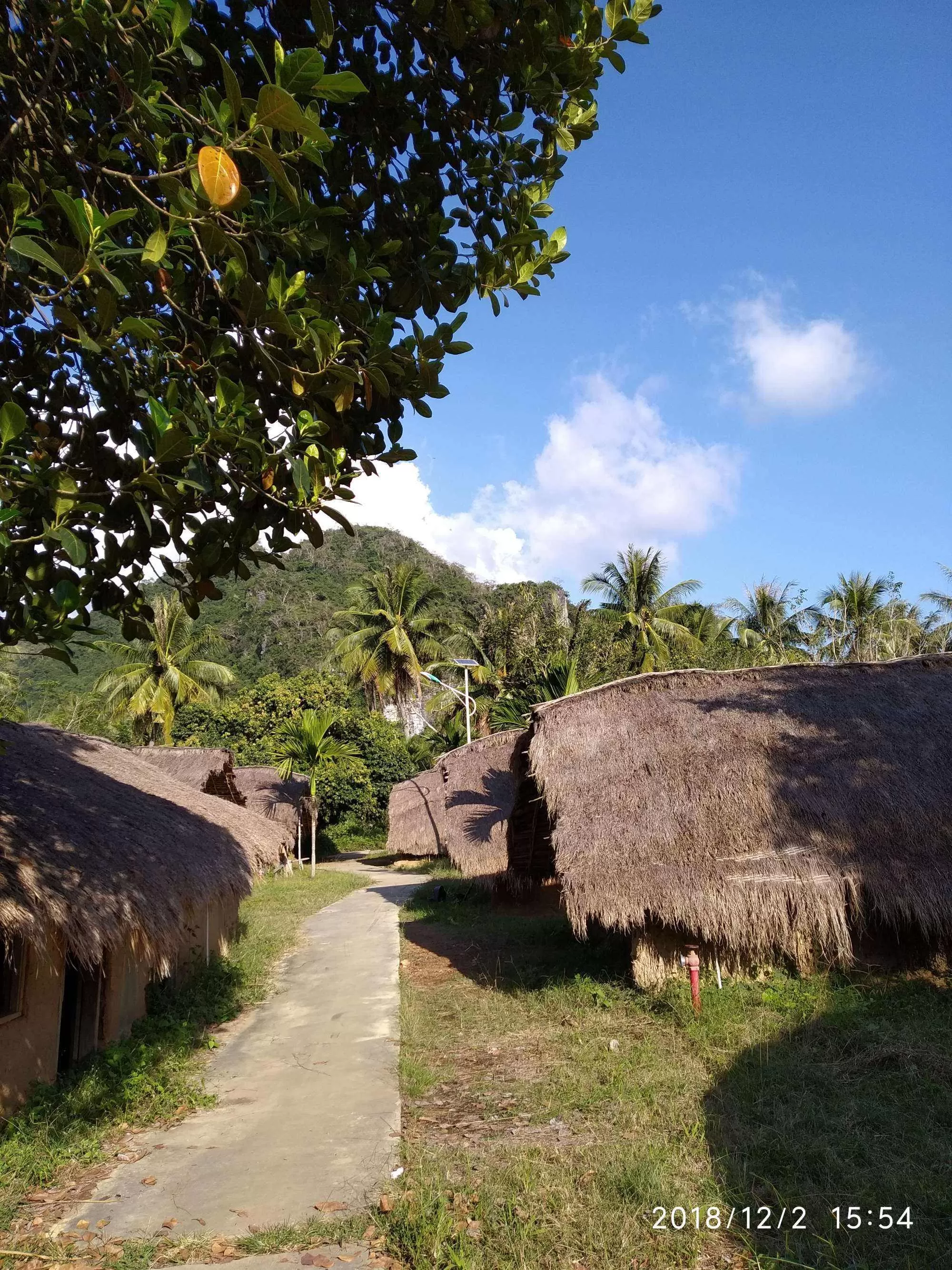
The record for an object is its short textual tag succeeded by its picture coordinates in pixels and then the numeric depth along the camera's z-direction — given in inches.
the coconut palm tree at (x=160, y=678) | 1184.8
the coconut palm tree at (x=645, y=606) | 1221.7
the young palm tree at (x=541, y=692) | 633.0
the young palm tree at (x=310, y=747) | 1004.6
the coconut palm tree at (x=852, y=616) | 1282.0
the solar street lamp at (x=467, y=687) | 842.5
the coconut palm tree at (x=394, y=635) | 1403.8
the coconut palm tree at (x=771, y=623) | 1428.4
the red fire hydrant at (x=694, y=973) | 303.0
